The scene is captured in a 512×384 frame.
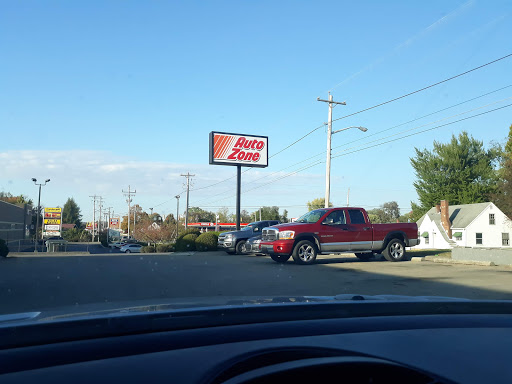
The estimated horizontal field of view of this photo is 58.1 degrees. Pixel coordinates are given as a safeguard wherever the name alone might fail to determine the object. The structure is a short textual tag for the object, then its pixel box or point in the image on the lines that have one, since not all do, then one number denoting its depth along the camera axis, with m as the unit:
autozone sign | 35.19
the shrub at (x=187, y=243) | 30.34
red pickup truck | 16.80
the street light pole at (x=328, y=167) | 30.36
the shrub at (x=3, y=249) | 22.80
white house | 53.44
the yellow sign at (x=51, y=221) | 76.06
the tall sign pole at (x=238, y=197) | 33.05
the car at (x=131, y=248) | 54.75
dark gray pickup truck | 24.66
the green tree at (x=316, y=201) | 85.89
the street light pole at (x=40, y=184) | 62.69
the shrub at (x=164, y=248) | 35.41
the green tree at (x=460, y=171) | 57.50
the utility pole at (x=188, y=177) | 69.74
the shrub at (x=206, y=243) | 29.44
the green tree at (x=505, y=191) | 39.22
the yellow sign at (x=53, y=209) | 76.94
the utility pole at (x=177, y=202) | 83.06
